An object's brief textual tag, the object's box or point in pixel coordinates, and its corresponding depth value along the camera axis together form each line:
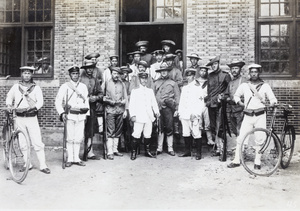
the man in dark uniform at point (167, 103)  7.56
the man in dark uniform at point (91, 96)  7.13
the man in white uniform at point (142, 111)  7.16
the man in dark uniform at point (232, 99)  7.01
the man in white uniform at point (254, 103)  6.02
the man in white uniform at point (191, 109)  7.13
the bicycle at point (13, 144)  5.38
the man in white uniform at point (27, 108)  5.84
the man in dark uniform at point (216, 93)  7.24
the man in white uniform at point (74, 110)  6.44
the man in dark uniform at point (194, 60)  7.73
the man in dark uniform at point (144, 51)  8.34
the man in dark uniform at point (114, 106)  7.19
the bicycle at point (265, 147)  5.72
